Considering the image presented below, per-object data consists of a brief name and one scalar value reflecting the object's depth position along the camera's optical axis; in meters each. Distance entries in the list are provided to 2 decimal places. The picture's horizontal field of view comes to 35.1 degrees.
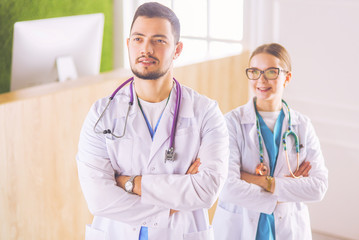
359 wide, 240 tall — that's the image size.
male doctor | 1.78
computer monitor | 2.66
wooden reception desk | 2.32
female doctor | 2.10
